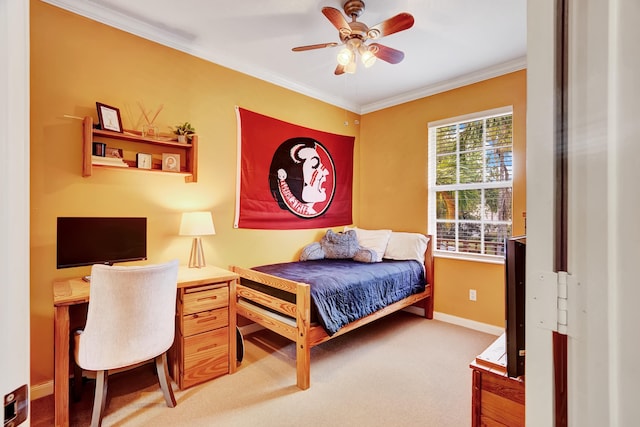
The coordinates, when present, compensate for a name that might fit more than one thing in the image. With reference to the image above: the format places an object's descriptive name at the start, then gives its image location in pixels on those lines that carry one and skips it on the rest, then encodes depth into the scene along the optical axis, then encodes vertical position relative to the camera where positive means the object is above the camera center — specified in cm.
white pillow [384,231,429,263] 357 -39
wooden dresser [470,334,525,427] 111 -69
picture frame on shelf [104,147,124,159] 231 +47
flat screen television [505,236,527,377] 104 -32
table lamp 254 -13
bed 224 -71
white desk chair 167 -61
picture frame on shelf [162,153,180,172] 255 +44
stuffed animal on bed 359 -41
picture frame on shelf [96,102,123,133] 221 +71
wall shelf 214 +55
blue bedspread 239 -63
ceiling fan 194 +124
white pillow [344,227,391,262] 369 -32
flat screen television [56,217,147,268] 203 -19
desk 171 -69
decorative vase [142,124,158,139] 247 +68
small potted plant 260 +72
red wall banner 317 +45
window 317 +36
